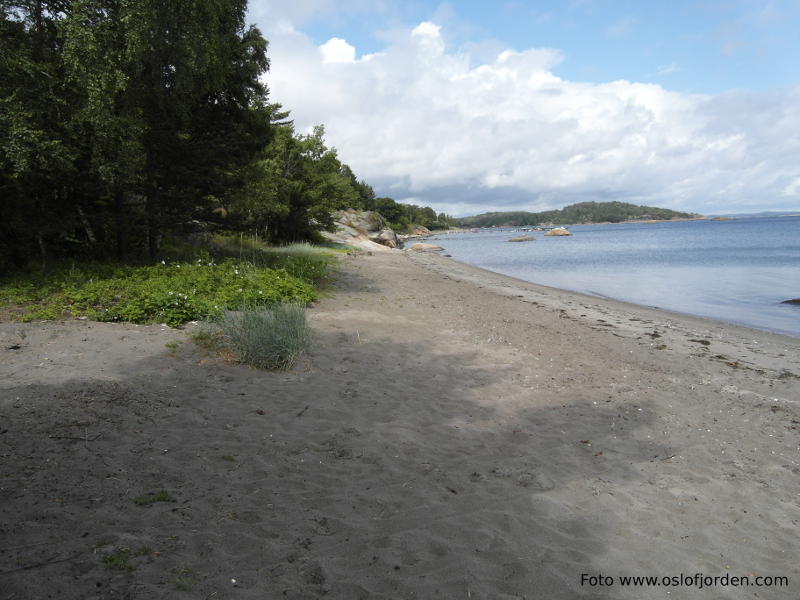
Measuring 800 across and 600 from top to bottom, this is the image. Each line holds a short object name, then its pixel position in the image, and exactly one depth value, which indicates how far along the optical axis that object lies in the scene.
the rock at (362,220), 50.92
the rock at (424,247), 52.84
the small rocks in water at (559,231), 99.88
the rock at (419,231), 121.69
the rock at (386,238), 52.10
